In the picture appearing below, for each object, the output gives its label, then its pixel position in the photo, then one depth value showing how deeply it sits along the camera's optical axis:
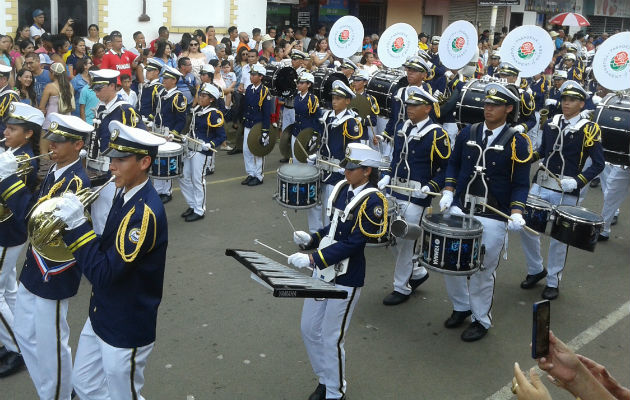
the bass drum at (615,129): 7.77
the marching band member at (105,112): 7.71
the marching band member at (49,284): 4.39
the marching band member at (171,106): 9.89
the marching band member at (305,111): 10.04
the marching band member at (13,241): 5.15
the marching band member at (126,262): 3.79
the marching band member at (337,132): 8.33
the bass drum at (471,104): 8.34
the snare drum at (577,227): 6.19
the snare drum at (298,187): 7.45
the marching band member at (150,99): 10.28
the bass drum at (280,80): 11.52
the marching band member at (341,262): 4.88
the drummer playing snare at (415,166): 6.88
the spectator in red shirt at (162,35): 16.11
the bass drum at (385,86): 10.77
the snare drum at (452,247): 5.46
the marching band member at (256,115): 10.92
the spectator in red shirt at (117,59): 13.12
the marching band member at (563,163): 7.23
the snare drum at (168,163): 8.54
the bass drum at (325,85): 11.04
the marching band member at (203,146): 9.40
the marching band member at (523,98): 9.99
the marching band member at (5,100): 7.23
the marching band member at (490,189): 6.09
